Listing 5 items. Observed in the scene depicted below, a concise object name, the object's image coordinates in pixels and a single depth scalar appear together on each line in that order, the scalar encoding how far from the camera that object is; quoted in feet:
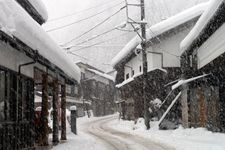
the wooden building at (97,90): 217.97
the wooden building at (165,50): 106.32
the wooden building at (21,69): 30.42
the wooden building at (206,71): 58.85
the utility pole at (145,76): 94.17
